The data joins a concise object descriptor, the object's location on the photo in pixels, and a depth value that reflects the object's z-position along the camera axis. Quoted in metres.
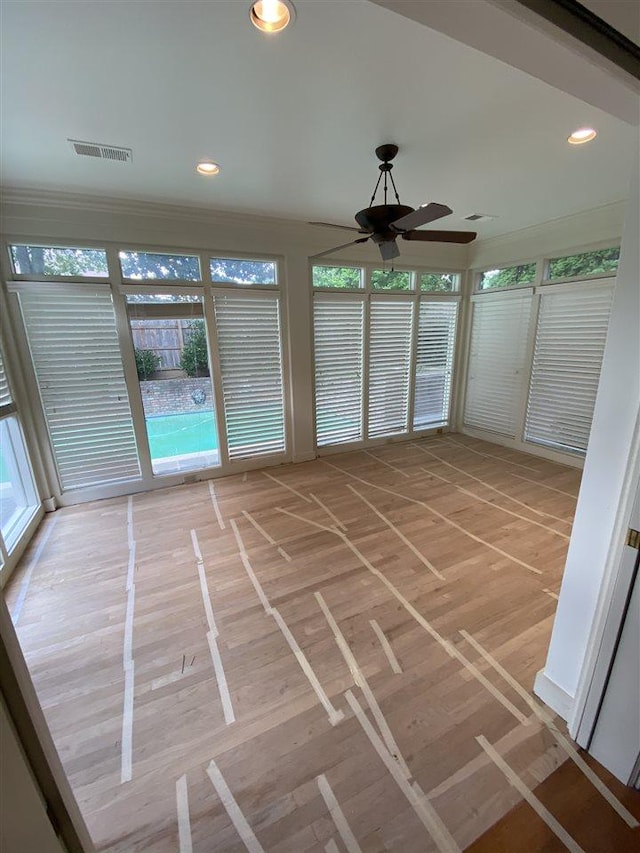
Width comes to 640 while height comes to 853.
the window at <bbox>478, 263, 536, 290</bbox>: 4.34
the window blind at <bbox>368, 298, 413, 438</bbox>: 4.61
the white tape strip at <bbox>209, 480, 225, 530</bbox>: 3.09
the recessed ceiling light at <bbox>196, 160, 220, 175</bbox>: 2.44
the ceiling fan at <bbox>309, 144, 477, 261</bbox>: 2.06
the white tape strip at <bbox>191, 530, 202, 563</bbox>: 2.65
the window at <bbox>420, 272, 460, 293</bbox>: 4.79
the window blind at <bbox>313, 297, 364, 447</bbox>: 4.30
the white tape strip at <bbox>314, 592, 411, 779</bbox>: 1.40
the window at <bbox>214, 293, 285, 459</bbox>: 3.79
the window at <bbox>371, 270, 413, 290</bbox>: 4.48
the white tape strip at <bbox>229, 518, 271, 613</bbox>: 2.20
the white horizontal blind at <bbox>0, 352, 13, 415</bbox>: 2.83
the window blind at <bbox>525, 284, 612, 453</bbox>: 3.77
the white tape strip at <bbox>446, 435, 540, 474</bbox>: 4.11
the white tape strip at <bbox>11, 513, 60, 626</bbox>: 2.15
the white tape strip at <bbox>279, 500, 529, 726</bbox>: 1.56
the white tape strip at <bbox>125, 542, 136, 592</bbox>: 2.40
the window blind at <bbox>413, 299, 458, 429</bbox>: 4.96
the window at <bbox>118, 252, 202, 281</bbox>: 3.30
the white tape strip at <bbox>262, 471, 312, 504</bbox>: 3.49
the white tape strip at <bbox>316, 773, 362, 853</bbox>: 1.16
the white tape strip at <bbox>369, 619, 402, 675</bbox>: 1.75
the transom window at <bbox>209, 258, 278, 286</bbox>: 3.66
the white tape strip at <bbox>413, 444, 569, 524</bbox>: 3.08
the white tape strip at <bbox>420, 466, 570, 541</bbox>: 2.85
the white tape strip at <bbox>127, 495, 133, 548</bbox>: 2.91
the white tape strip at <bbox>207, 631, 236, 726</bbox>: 1.56
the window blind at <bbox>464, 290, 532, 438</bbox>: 4.51
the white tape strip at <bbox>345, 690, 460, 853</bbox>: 1.16
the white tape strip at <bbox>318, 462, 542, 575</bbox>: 2.45
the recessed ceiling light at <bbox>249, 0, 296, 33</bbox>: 1.28
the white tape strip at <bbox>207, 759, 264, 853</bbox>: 1.17
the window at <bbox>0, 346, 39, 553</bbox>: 2.84
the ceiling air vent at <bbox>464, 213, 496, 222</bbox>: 3.68
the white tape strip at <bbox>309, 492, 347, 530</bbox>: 3.01
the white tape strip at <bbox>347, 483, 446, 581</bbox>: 2.43
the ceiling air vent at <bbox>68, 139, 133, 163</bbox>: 2.17
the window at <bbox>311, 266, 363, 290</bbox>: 4.18
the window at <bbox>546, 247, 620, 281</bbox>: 3.64
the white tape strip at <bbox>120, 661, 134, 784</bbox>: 1.37
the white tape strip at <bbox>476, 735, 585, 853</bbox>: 1.15
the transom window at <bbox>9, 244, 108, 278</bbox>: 2.97
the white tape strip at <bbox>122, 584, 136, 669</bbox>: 1.84
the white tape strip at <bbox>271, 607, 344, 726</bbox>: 1.55
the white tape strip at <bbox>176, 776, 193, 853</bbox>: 1.17
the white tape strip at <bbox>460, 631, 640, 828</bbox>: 1.22
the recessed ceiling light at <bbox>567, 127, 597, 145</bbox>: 2.12
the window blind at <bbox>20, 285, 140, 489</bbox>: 3.10
